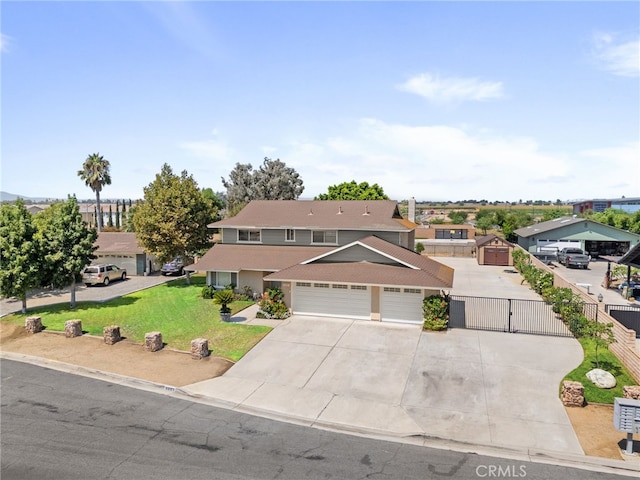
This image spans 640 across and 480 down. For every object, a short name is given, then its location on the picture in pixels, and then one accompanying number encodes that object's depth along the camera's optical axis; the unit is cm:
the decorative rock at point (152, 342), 2106
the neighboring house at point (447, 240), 5894
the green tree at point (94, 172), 6488
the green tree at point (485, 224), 8372
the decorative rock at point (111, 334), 2222
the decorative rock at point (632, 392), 1447
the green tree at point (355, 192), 6109
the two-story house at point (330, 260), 2527
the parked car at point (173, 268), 4103
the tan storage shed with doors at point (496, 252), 5031
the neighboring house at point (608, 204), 9781
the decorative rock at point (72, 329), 2323
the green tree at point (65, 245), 2730
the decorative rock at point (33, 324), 2409
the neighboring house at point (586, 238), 5166
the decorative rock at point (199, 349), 2006
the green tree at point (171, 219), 3434
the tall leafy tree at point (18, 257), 2572
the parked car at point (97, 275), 3653
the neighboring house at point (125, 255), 4069
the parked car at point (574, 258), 4481
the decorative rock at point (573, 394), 1515
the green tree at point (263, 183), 6800
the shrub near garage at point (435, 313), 2362
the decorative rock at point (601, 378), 1642
